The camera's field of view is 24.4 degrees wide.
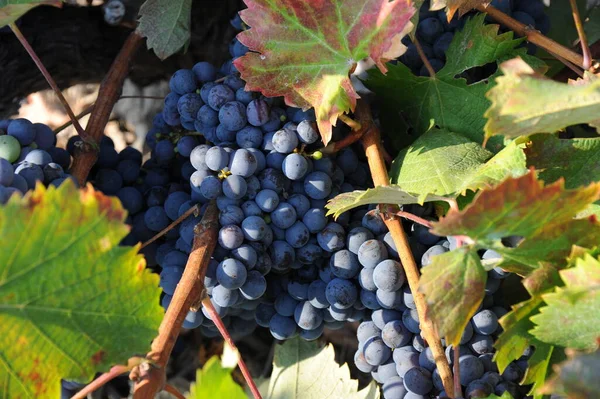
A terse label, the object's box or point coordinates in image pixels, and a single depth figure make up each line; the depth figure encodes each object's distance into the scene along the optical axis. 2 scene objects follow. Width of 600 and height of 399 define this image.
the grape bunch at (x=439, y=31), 0.68
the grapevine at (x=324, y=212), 0.57
